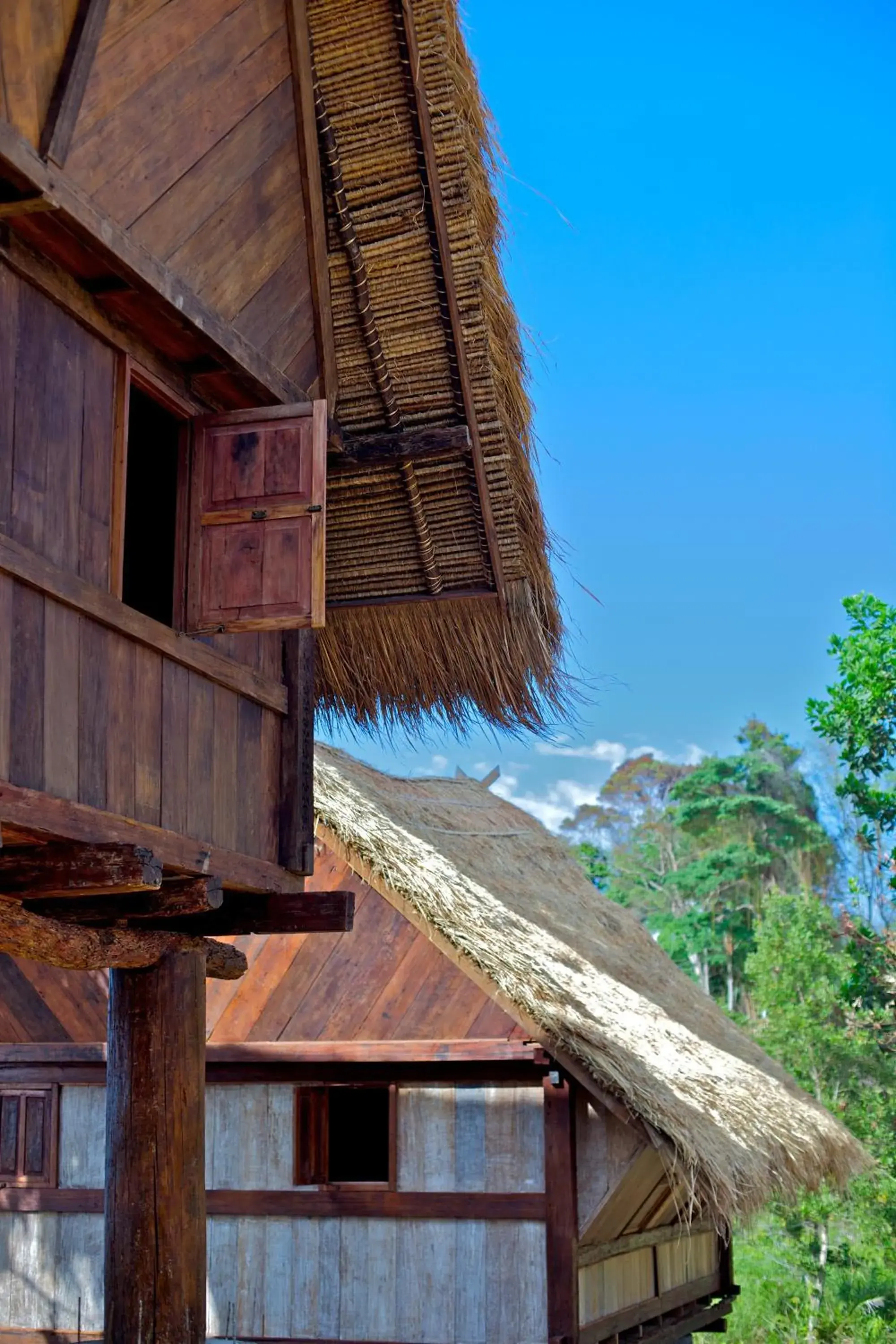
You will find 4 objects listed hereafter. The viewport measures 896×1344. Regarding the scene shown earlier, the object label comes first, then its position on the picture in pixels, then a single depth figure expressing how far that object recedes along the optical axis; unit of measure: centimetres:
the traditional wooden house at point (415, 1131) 932
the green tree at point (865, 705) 1370
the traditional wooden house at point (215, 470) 503
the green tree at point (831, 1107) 1430
